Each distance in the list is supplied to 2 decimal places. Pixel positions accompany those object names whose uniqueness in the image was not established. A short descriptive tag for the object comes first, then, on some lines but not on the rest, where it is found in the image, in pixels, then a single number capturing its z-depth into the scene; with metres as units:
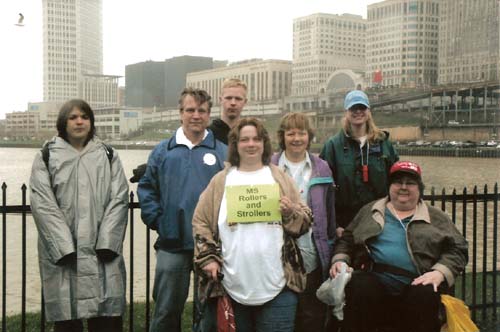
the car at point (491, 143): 59.86
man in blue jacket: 3.67
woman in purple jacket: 3.61
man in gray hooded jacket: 3.44
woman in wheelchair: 3.57
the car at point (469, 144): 63.19
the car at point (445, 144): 64.76
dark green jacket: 4.20
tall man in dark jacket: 4.52
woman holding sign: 3.18
